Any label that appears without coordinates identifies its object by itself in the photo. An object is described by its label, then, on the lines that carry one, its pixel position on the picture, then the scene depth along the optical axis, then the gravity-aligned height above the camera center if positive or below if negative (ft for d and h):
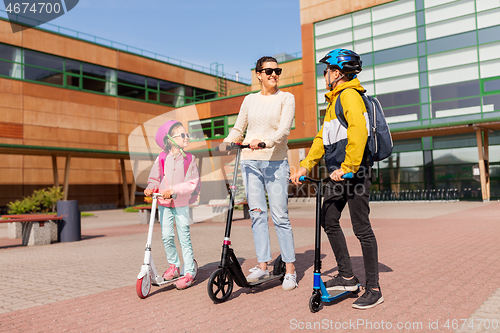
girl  14.29 +0.15
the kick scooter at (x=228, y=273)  11.85 -2.57
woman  13.60 +0.60
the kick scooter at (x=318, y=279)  10.66 -2.52
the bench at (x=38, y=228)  29.53 -2.65
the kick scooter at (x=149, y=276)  12.68 -2.80
